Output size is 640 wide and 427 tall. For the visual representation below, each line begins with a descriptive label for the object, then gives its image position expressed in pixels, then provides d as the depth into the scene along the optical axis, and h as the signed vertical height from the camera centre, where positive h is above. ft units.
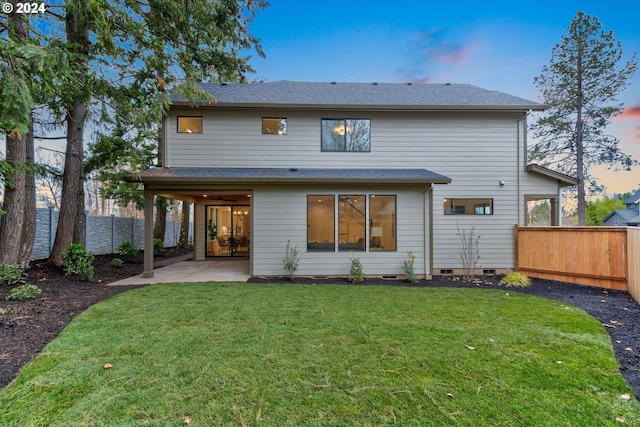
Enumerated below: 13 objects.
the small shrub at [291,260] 24.43 -3.42
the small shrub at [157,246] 39.40 -3.47
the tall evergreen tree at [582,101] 43.80 +20.32
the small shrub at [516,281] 22.41 -4.85
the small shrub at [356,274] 23.63 -4.46
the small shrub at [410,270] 23.88 -4.19
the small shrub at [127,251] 32.83 -3.52
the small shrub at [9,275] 17.87 -3.45
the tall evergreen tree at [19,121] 14.07 +5.63
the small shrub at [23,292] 15.90 -4.16
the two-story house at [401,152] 26.55 +7.01
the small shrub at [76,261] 22.36 -3.22
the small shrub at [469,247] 26.99 -2.47
